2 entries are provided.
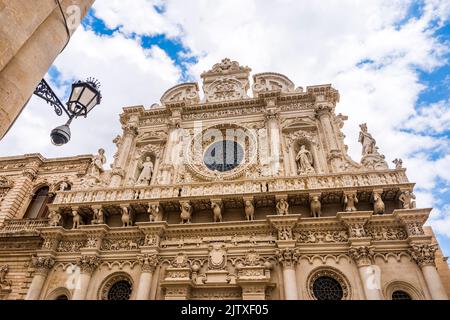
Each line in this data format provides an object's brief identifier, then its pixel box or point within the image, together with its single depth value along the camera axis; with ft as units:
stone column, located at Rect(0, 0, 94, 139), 12.26
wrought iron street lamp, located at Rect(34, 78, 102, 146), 18.28
